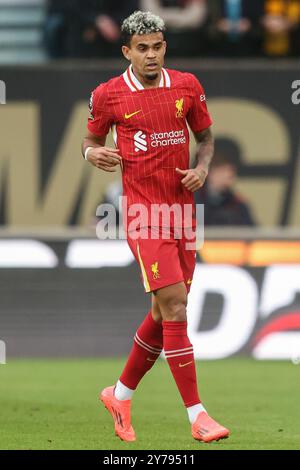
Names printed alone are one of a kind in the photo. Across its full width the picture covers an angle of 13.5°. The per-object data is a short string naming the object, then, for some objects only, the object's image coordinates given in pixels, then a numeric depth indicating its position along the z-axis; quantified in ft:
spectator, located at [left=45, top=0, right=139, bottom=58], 45.42
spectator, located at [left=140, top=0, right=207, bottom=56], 46.21
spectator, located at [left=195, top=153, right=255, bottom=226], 44.06
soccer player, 23.58
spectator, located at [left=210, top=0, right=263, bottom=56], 46.50
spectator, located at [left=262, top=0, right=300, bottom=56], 46.69
